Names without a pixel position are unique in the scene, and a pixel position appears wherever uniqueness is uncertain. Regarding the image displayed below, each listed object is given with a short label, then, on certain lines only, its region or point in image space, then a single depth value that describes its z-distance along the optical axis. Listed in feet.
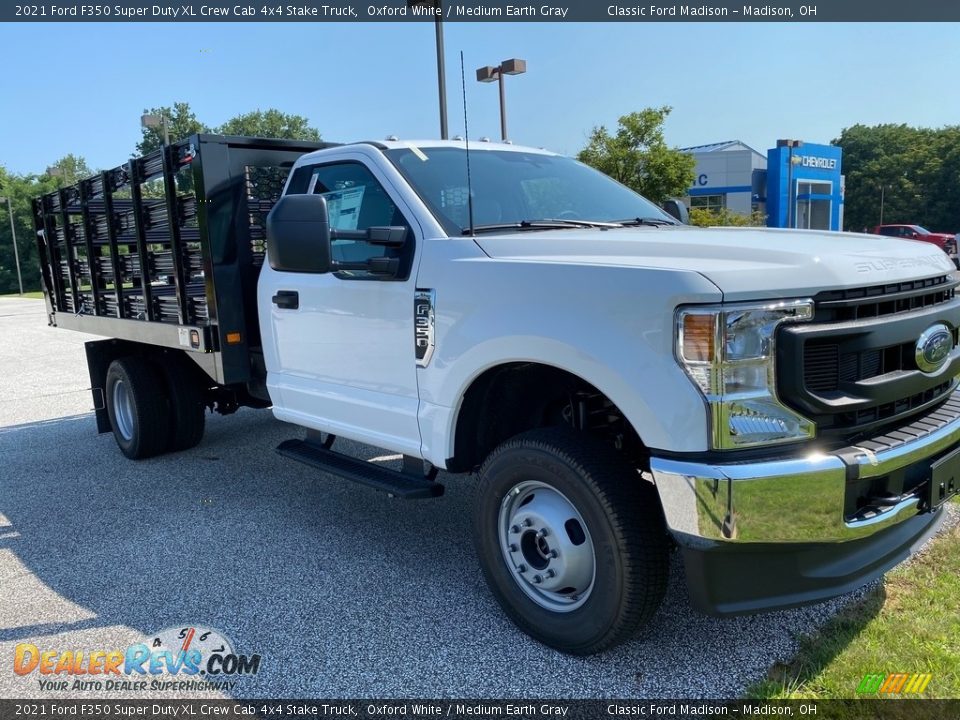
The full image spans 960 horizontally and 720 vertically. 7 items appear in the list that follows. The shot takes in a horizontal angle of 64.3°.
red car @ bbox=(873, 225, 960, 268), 97.99
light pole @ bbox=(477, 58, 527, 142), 48.93
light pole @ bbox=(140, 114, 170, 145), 46.62
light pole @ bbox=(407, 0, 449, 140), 35.09
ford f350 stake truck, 7.96
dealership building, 94.43
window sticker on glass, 13.25
